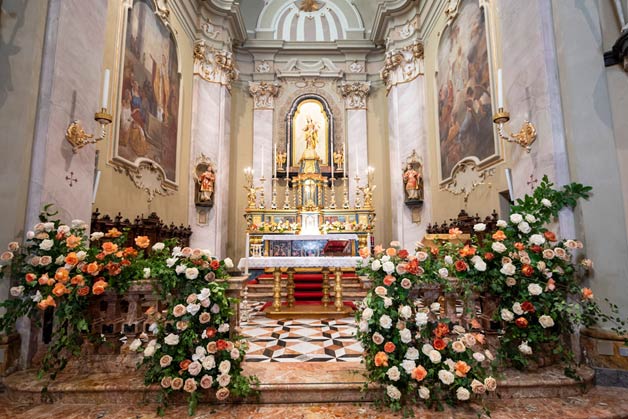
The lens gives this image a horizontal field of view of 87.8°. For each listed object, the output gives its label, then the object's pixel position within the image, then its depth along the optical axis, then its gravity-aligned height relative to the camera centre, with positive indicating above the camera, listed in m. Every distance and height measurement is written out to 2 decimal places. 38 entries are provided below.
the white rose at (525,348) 2.64 -0.79
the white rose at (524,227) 2.94 +0.21
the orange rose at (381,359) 2.35 -0.78
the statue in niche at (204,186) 9.62 +1.92
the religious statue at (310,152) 10.94 +3.34
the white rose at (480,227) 2.99 +0.22
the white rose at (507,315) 2.70 -0.53
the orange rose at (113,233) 2.88 +0.16
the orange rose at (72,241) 2.66 +0.08
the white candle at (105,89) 3.26 +1.71
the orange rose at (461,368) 2.31 -0.83
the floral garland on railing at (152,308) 2.47 -0.38
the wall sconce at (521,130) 3.58 +1.33
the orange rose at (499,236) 2.83 +0.13
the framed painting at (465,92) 6.67 +3.65
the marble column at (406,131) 10.05 +3.82
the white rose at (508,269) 2.69 -0.15
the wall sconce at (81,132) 3.41 +1.26
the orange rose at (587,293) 2.69 -0.35
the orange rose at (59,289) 2.49 -0.29
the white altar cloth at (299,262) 5.00 -0.17
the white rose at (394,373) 2.34 -0.87
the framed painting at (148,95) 6.37 +3.47
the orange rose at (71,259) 2.60 -0.06
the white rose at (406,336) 2.37 -0.61
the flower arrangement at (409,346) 2.34 -0.71
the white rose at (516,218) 2.98 +0.29
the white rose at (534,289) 2.69 -0.32
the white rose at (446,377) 2.29 -0.88
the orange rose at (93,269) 2.57 -0.14
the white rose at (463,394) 2.28 -1.00
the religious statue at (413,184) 9.91 +2.01
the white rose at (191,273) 2.52 -0.17
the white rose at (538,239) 2.88 +0.10
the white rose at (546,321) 2.64 -0.57
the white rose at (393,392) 2.33 -1.01
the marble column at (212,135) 9.71 +3.59
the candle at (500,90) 3.61 +1.77
